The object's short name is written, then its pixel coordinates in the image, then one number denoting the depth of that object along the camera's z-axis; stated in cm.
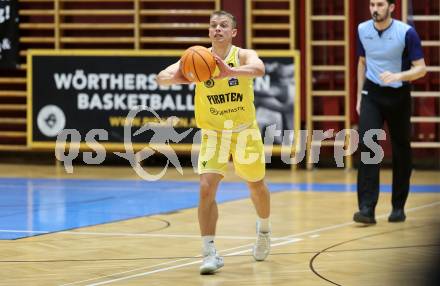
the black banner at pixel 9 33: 2117
